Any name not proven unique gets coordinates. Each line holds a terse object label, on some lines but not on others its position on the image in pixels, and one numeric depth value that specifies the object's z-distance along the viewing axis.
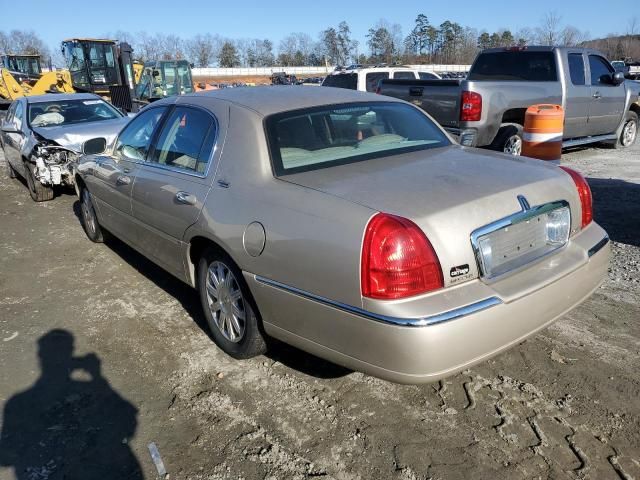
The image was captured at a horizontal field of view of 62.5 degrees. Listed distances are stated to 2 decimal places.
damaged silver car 8.00
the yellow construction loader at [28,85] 18.88
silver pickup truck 8.05
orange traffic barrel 6.29
